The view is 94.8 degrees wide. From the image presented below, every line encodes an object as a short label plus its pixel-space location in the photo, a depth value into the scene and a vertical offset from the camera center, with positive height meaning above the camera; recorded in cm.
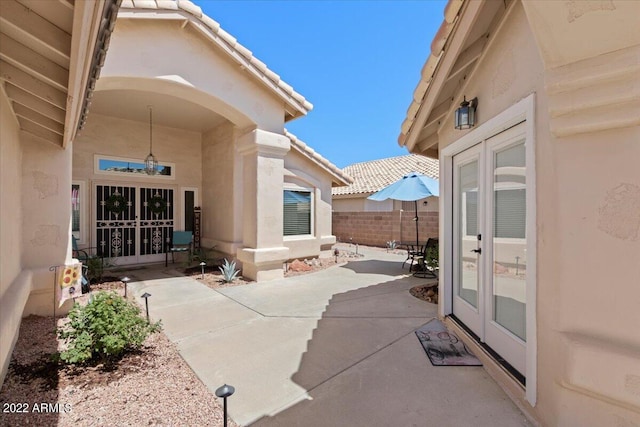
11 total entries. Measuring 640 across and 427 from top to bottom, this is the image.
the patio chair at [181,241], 1031 -94
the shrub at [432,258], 804 -118
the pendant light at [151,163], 934 +164
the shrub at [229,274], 764 -154
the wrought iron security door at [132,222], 943 -26
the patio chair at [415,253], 913 -119
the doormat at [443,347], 369 -182
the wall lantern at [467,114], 389 +135
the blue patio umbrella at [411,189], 888 +83
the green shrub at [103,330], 341 -143
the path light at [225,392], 213 -130
